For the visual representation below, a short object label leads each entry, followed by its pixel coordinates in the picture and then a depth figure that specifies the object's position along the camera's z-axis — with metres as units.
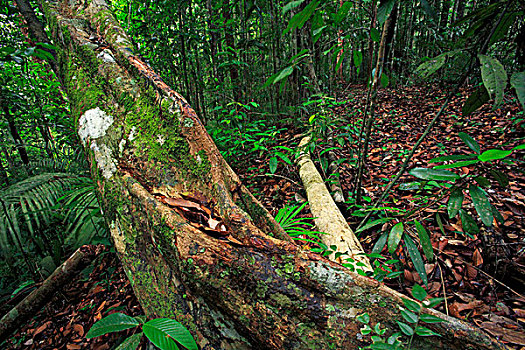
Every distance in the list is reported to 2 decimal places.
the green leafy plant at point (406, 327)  0.72
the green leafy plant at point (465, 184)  1.00
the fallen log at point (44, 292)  1.80
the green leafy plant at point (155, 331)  0.77
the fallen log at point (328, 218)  1.88
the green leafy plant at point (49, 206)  1.58
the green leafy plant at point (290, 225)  1.91
